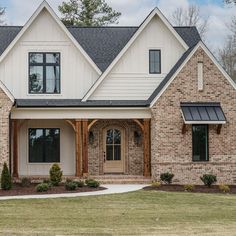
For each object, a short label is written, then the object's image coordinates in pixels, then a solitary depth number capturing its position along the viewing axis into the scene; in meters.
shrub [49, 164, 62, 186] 23.12
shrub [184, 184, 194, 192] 21.86
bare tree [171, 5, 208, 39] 50.09
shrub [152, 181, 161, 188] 22.97
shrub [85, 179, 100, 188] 22.42
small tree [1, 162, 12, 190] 21.67
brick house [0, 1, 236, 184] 24.75
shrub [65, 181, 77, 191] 21.22
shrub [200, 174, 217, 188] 23.31
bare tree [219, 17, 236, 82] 50.62
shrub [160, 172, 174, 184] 23.98
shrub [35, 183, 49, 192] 20.75
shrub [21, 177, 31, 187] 23.12
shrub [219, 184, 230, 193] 21.86
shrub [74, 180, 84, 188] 22.30
